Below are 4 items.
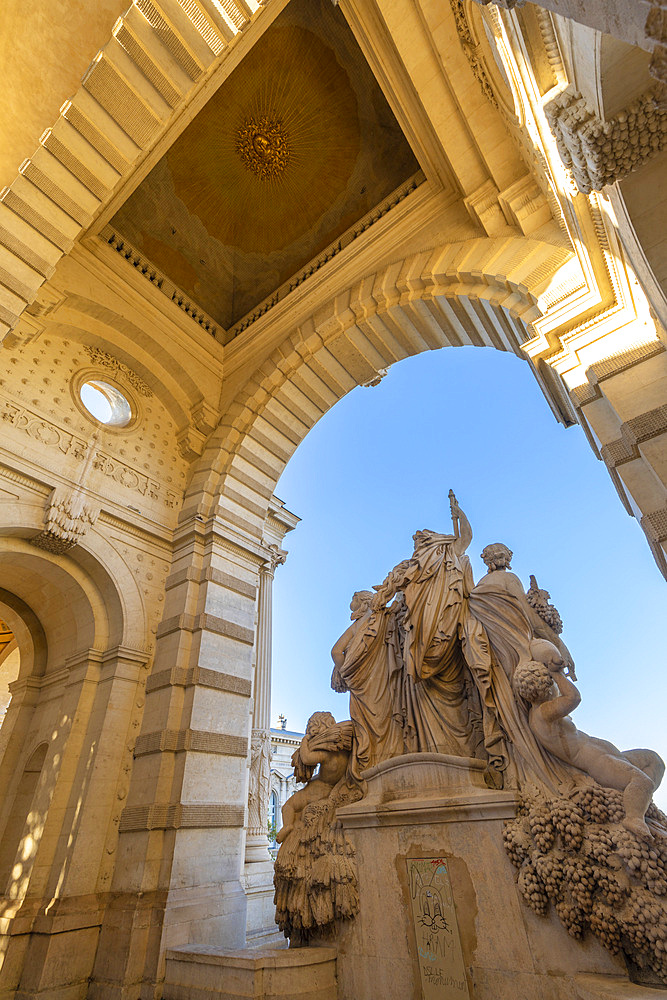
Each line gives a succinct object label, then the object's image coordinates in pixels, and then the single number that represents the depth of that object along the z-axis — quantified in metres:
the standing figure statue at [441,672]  4.64
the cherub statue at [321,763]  5.05
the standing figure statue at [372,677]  4.97
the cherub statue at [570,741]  3.43
